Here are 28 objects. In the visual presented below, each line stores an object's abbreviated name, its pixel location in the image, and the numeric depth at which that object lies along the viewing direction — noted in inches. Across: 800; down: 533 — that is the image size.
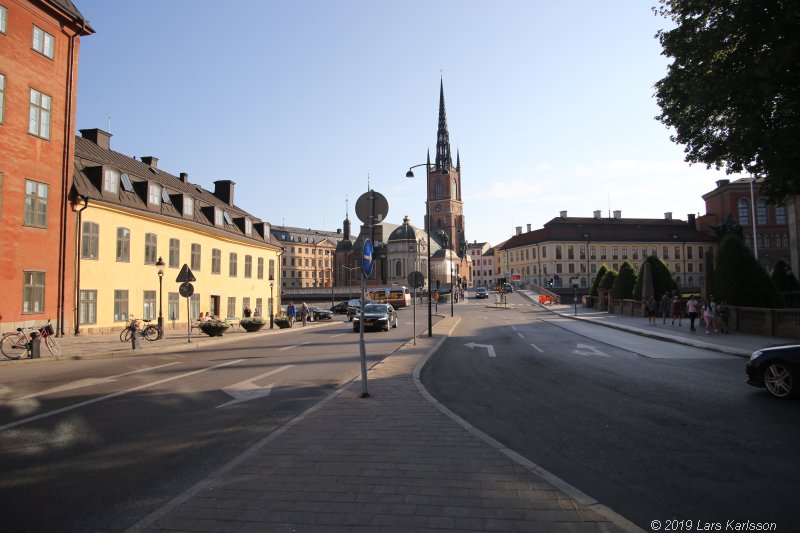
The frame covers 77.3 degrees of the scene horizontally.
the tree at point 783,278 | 1414.9
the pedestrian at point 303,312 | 1512.8
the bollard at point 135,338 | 730.8
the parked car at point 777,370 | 350.6
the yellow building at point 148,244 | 986.1
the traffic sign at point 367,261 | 358.3
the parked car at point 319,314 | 1875.7
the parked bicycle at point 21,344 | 638.5
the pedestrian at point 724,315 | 922.7
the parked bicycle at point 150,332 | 927.0
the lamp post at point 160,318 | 937.7
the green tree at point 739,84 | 508.7
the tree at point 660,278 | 1544.0
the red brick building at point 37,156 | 807.1
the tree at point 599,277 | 2122.3
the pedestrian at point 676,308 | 1168.8
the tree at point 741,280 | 971.3
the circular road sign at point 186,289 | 829.2
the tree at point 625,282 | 1756.9
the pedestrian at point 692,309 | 963.3
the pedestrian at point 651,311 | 1226.7
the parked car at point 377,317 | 1136.2
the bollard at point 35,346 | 613.0
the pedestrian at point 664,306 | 1215.3
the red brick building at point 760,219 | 3388.3
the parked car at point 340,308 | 2429.9
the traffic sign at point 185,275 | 823.5
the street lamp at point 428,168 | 897.5
